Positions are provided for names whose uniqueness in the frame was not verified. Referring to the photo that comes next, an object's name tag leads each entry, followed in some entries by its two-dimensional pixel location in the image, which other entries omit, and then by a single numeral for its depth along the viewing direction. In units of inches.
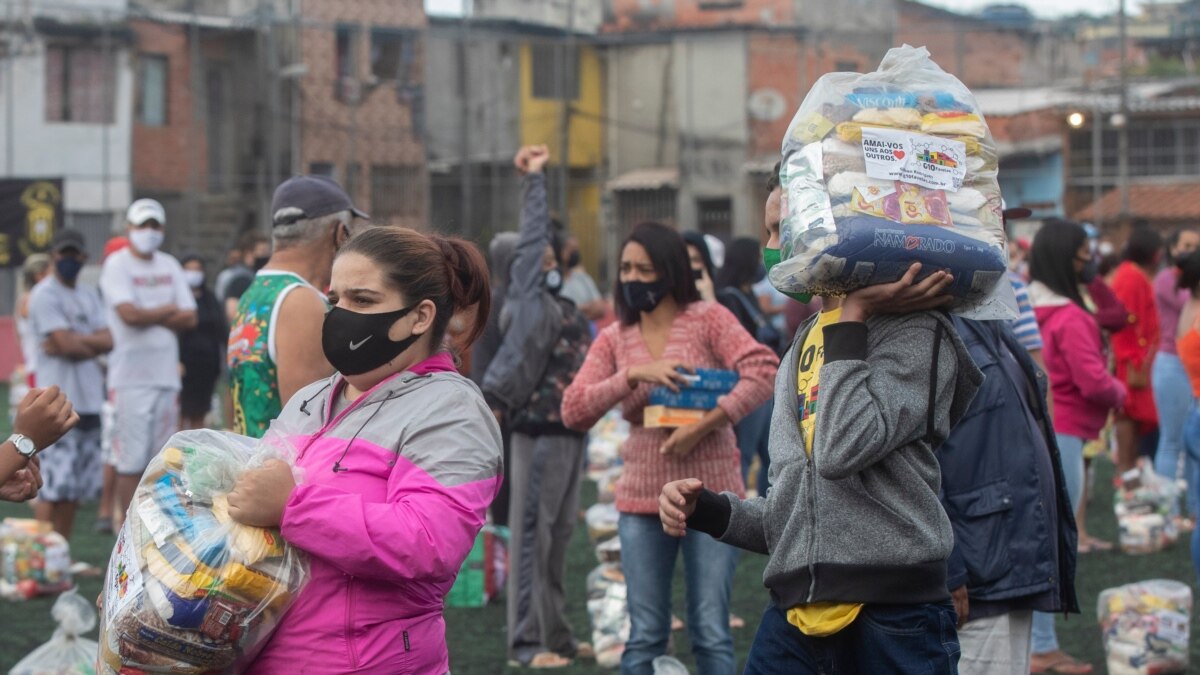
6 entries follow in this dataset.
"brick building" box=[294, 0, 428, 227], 1315.2
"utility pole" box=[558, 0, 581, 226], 1390.3
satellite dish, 1408.7
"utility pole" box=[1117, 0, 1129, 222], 1231.5
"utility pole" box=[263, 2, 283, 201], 1275.8
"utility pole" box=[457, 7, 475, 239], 1314.0
